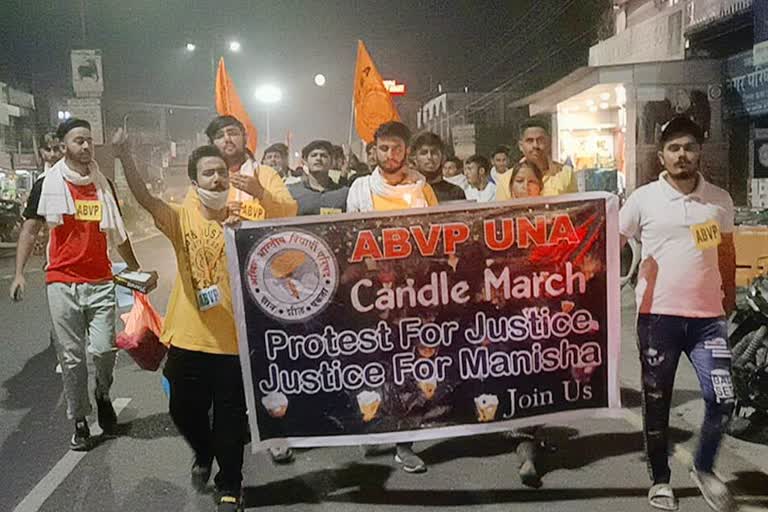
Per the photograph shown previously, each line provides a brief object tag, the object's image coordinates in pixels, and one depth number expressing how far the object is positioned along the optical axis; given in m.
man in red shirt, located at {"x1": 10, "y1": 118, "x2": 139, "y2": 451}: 5.21
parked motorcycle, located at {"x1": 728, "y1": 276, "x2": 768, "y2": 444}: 4.96
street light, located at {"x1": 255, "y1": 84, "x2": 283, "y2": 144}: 21.47
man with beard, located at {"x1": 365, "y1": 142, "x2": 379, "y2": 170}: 7.80
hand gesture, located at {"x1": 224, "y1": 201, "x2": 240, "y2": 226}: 3.98
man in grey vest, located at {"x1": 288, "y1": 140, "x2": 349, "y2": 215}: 5.75
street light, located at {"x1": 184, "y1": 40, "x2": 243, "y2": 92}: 31.33
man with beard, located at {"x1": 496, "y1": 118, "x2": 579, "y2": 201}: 5.14
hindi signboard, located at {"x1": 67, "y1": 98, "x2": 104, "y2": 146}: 17.53
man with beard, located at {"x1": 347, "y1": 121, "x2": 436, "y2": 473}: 4.84
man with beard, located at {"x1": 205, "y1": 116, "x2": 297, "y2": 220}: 4.39
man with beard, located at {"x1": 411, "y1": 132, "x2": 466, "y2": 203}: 5.52
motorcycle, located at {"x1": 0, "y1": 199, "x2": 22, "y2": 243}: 24.19
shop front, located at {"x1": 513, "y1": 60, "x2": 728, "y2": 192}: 16.12
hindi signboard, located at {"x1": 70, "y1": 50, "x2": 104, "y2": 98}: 18.56
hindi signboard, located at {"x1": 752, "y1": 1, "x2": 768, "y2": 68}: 12.28
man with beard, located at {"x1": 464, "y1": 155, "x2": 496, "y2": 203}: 8.97
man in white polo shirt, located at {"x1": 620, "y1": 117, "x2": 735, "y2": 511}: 3.96
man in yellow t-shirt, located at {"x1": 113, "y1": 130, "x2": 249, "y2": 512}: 4.05
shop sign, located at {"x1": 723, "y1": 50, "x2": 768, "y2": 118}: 14.30
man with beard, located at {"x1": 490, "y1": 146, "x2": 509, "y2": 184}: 9.45
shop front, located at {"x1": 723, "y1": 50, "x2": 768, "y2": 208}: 14.57
